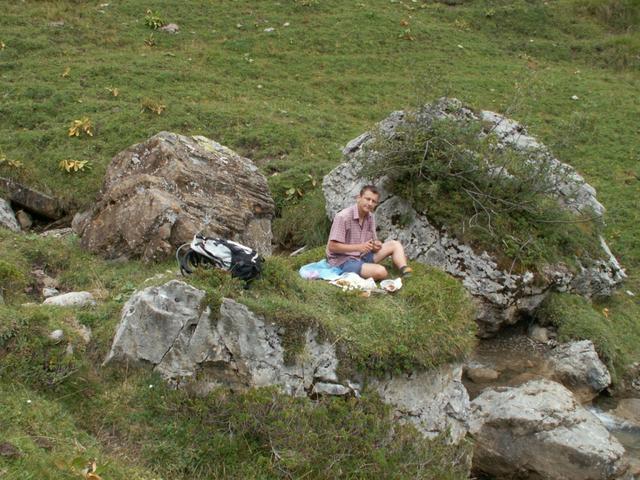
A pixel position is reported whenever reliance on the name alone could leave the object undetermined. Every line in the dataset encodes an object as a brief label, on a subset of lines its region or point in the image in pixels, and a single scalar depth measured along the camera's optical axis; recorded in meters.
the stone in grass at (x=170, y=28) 28.00
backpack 8.88
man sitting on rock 10.82
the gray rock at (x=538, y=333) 13.12
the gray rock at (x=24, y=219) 15.66
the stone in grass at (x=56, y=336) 8.12
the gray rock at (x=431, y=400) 8.83
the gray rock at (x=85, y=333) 8.48
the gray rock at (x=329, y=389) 8.39
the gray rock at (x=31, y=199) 15.96
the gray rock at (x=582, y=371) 11.99
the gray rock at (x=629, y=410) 11.60
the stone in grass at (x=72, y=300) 9.64
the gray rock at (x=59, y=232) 14.11
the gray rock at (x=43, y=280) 11.55
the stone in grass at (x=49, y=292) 11.00
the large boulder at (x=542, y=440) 9.67
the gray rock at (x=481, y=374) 11.90
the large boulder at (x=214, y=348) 8.14
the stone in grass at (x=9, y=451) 5.98
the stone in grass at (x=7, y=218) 14.13
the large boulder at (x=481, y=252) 12.78
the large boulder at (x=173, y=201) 12.54
